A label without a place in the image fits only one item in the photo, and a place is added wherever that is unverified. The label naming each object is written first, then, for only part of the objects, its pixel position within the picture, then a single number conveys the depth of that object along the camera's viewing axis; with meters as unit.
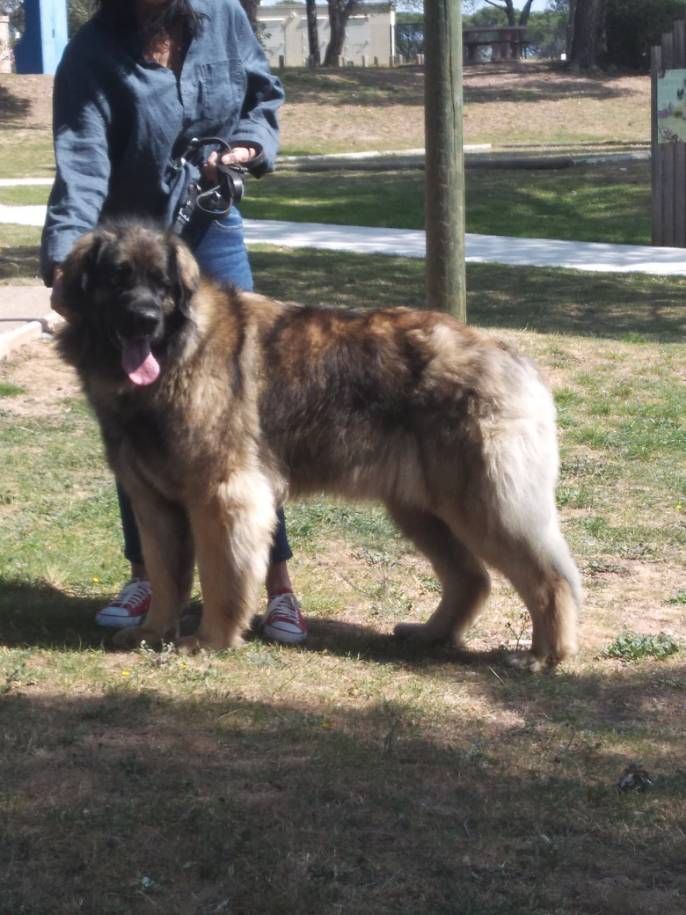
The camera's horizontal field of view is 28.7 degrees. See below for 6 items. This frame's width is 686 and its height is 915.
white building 69.12
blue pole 36.94
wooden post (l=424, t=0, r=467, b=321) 7.07
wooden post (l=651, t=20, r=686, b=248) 15.37
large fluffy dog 4.68
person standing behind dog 4.80
